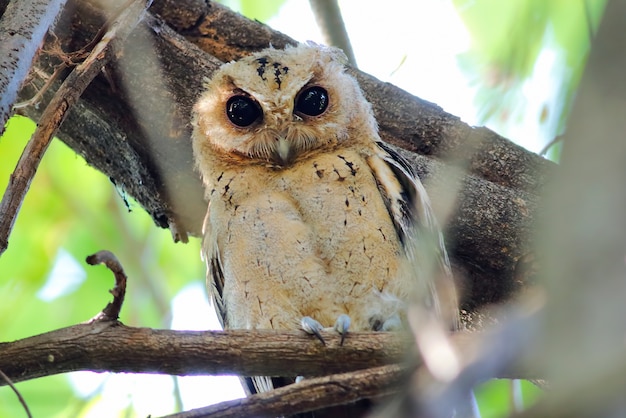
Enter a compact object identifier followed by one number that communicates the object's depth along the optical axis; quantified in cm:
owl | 445
